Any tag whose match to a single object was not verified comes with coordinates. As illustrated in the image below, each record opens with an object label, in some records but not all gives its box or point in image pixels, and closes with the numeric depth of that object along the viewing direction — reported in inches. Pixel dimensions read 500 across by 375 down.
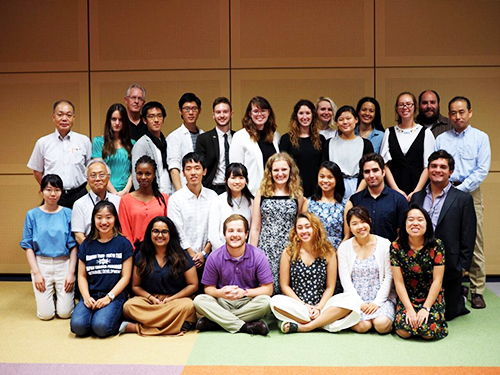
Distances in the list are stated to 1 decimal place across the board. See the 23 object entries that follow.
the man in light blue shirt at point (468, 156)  196.4
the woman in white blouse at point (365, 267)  168.1
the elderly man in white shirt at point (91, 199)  184.2
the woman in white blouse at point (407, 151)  194.1
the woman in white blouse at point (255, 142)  193.2
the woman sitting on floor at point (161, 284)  165.8
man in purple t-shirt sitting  165.0
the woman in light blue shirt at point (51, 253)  183.5
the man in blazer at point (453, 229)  176.4
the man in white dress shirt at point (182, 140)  199.6
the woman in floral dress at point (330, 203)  180.1
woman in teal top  196.5
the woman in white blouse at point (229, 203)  181.8
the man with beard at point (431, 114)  209.3
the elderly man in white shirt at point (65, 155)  200.5
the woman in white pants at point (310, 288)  163.9
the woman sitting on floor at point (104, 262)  171.8
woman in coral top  182.5
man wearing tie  196.4
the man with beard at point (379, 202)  177.5
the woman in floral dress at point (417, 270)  161.0
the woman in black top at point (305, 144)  194.9
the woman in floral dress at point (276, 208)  181.2
